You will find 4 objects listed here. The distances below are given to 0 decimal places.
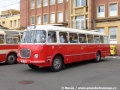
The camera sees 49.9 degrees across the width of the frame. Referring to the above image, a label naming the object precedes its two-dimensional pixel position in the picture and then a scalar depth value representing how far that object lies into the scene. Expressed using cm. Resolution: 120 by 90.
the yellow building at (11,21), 3114
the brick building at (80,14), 1749
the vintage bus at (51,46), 729
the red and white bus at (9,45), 989
